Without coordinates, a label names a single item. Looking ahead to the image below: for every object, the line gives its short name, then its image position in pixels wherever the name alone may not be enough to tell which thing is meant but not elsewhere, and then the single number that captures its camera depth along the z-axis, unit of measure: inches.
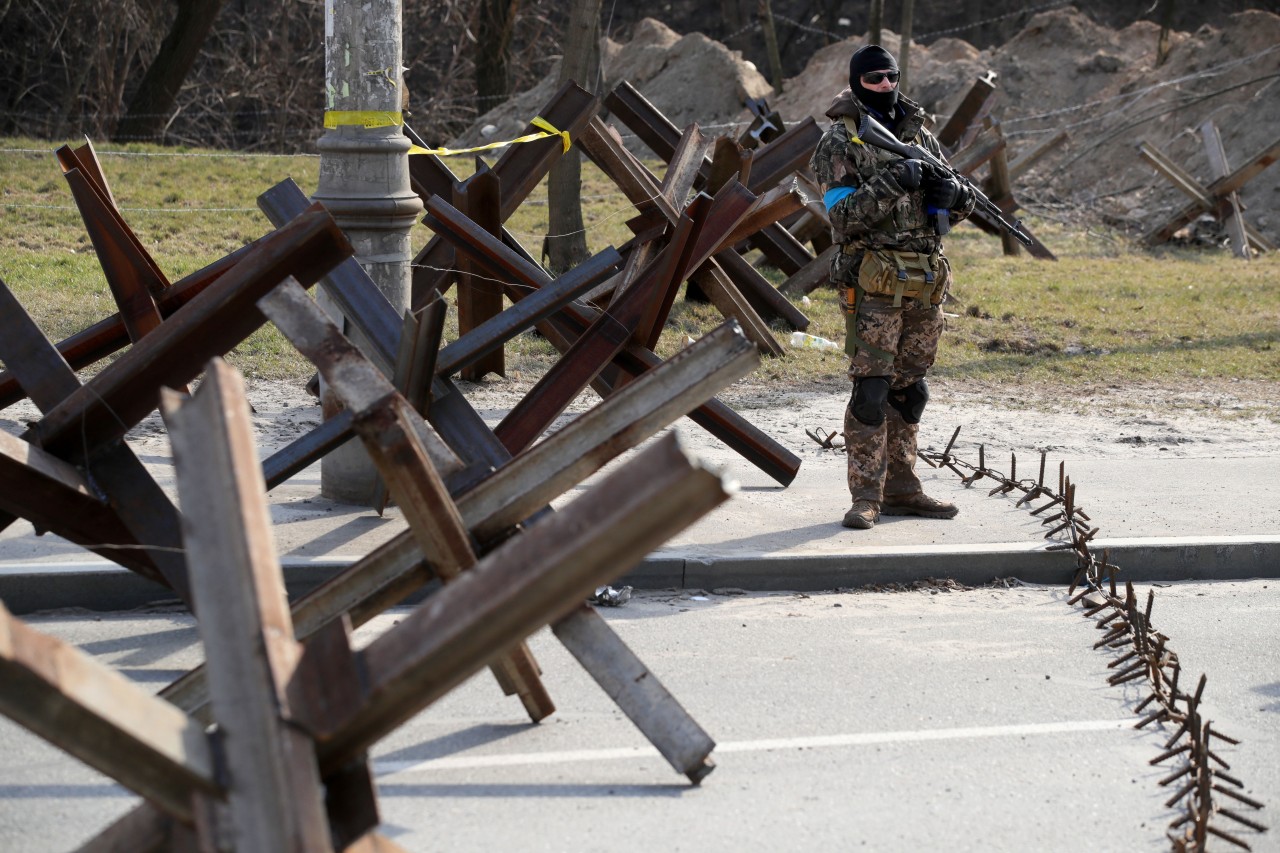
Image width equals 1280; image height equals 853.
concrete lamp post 472.4
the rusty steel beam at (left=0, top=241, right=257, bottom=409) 454.0
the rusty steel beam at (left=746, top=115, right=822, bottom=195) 723.4
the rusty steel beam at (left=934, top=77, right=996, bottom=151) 1020.5
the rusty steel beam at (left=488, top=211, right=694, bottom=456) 426.9
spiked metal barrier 293.7
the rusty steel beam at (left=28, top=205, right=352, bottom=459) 309.0
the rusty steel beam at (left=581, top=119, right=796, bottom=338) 478.6
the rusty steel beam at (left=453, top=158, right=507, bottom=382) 580.1
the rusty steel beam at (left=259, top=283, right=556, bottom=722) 241.6
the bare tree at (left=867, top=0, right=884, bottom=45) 1560.0
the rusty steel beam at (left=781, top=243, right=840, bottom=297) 903.1
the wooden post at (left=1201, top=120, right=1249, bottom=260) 1355.8
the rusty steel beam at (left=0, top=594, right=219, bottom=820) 158.6
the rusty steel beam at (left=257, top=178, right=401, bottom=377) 397.4
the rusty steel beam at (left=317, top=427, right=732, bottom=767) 163.6
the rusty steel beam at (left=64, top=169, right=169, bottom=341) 444.8
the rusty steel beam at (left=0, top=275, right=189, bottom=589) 322.0
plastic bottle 828.6
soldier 484.4
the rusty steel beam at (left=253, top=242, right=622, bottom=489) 387.5
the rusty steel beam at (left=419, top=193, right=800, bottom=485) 503.2
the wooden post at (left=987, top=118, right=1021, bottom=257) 1105.4
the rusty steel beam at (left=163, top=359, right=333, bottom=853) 174.6
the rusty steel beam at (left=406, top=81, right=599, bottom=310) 607.2
